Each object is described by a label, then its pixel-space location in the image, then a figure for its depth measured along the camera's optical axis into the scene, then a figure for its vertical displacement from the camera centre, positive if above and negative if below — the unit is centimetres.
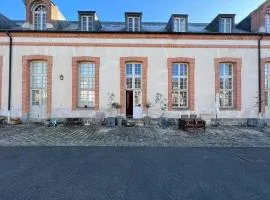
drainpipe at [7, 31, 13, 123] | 1405 +194
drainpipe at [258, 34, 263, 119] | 1453 +220
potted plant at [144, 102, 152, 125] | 1417 -99
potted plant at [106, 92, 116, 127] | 1433 -12
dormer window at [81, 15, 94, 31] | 1506 +543
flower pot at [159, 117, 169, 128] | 1390 -139
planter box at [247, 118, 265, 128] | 1362 -140
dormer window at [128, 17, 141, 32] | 1527 +539
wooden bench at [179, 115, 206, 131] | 1154 -126
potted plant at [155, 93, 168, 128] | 1445 -11
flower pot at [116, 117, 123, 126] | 1381 -133
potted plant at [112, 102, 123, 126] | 1386 -55
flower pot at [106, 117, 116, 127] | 1345 -136
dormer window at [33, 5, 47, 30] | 1491 +571
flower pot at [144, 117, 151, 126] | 1413 -136
